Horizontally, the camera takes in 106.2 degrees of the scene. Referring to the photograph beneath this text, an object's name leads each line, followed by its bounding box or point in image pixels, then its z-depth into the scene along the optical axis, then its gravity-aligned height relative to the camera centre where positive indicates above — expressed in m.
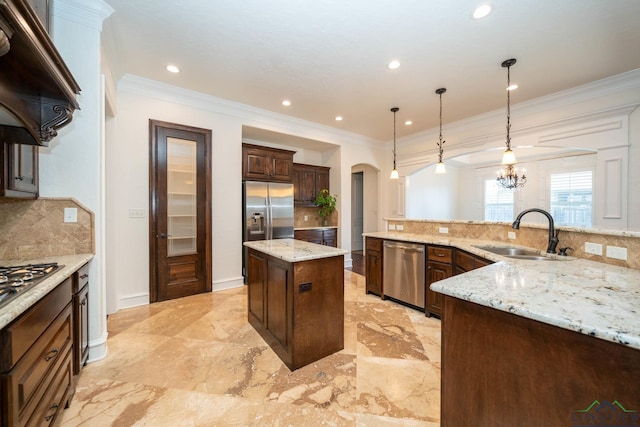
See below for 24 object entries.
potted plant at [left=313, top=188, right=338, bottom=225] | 5.32 +0.21
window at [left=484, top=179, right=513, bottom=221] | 6.70 +0.28
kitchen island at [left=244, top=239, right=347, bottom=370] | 1.89 -0.75
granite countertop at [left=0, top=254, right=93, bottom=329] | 0.87 -0.36
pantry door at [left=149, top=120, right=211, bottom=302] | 3.19 +0.00
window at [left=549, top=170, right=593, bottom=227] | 5.31 +0.35
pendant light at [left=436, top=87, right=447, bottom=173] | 3.37 +0.65
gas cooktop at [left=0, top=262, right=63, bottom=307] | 1.01 -0.34
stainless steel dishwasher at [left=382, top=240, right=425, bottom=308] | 2.92 -0.77
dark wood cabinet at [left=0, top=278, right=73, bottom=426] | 0.85 -0.65
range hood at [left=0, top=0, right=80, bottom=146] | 0.90 +0.67
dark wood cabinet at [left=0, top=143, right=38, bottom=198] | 1.40 +0.26
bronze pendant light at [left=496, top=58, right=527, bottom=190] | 2.73 +0.72
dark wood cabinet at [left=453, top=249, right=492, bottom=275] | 2.15 -0.48
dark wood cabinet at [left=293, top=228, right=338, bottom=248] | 4.94 -0.51
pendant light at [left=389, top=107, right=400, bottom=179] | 3.78 +1.72
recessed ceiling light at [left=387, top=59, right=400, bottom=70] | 2.74 +1.71
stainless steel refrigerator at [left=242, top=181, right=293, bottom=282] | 3.98 +0.01
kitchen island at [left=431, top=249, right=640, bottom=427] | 0.72 -0.49
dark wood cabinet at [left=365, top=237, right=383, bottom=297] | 3.39 -0.79
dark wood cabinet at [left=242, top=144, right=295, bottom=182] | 4.09 +0.85
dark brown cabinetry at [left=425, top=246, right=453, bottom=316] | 2.66 -0.65
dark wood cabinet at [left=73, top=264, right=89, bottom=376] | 1.63 -0.76
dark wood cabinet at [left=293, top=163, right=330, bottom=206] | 5.28 +0.67
